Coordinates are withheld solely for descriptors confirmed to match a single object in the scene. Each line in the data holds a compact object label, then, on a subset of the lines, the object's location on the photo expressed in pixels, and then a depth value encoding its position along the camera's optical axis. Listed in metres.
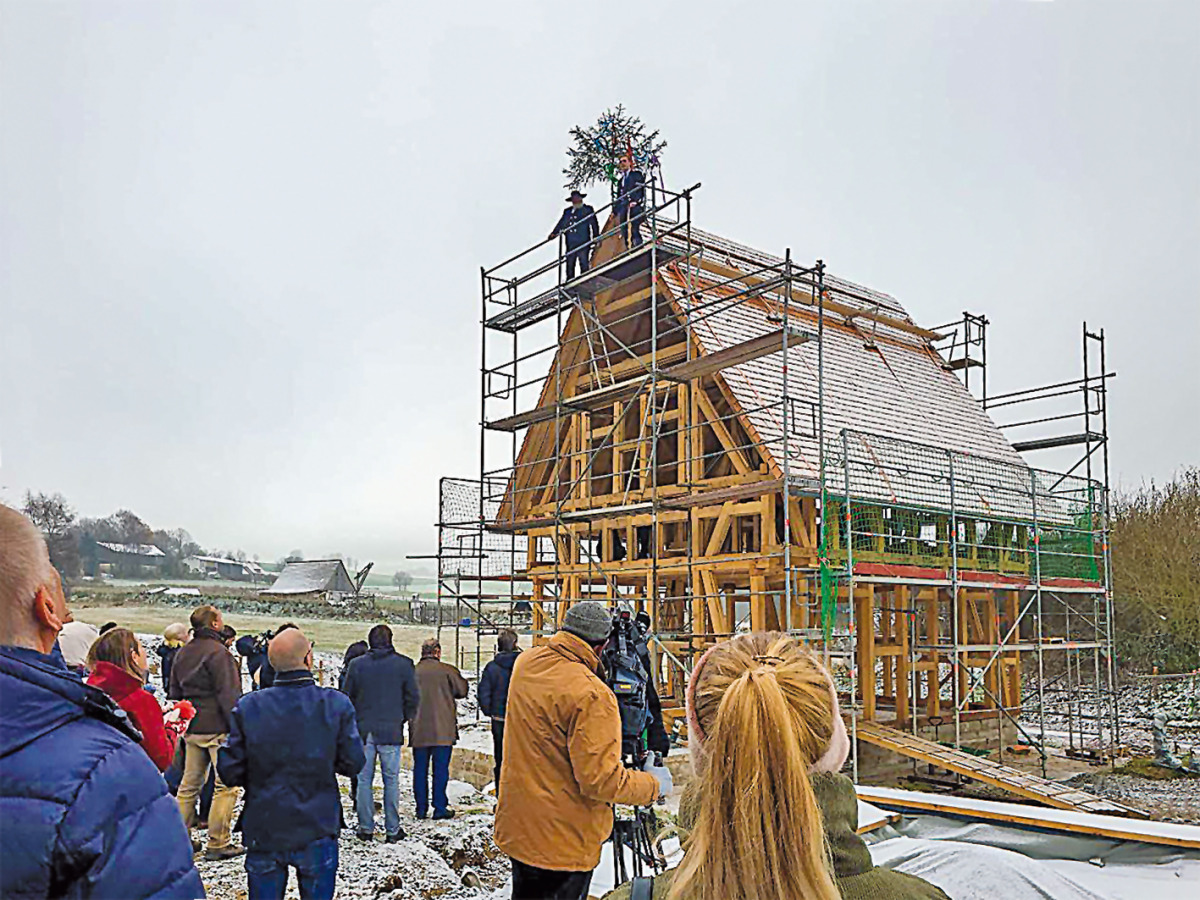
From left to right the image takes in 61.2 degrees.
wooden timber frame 11.26
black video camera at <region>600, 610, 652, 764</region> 4.81
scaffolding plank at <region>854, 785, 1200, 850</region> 4.95
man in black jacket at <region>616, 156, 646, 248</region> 12.88
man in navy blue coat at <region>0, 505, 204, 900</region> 1.50
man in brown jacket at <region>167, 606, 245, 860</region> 6.36
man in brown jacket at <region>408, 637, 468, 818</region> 7.82
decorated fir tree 13.69
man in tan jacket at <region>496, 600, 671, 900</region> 3.71
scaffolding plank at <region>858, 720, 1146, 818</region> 9.05
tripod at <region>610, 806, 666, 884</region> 4.66
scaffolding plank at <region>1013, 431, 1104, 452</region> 16.78
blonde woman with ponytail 1.80
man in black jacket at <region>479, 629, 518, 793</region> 8.27
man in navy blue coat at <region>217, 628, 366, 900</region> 4.37
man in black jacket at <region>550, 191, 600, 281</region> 13.93
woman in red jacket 4.25
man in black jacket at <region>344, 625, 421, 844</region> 7.29
